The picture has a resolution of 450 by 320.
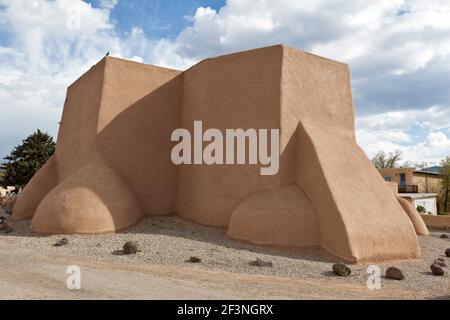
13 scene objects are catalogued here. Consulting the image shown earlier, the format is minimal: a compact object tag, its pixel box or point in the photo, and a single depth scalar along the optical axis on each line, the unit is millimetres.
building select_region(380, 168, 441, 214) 28744
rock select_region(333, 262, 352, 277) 7828
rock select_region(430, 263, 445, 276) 8406
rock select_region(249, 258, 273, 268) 8359
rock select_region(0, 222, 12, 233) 12234
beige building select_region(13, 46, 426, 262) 10023
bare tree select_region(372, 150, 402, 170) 44094
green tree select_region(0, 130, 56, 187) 26203
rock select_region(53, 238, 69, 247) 9969
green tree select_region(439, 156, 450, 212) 32750
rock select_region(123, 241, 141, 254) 9156
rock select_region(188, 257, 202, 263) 8531
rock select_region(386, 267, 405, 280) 7797
